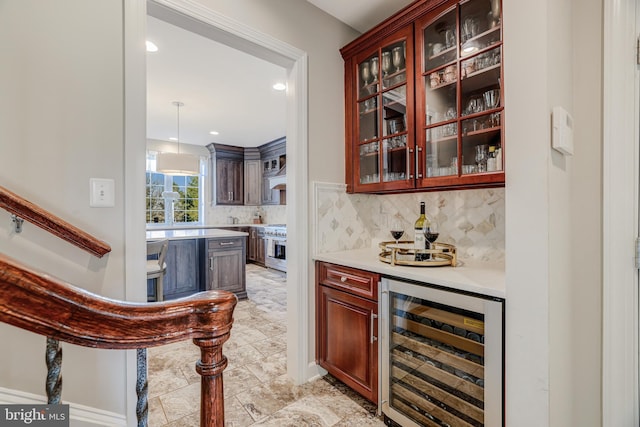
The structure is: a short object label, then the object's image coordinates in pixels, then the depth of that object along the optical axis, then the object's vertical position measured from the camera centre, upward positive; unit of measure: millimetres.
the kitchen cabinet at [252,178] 6922 +803
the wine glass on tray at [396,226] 2378 -128
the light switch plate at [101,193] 1284 +86
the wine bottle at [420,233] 1813 -142
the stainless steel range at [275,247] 5707 -733
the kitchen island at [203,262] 3727 -693
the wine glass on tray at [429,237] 1766 -163
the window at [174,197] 6098 +312
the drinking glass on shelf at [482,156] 1613 +309
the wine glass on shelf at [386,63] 2066 +1071
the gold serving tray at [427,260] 1657 -276
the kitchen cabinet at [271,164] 6285 +1061
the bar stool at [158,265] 2919 -583
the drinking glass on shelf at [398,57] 1988 +1078
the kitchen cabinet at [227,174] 6566 +878
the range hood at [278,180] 6184 +673
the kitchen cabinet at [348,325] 1733 -762
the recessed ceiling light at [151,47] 2630 +1539
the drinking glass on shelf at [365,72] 2209 +1078
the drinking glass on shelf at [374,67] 2143 +1077
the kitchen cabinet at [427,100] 1589 +718
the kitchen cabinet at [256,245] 6502 -801
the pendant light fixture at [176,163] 3965 +678
